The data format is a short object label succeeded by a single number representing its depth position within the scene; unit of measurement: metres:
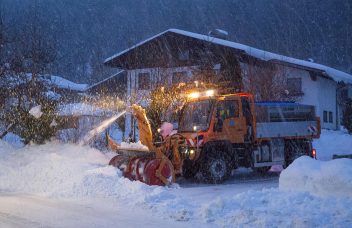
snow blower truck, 12.18
